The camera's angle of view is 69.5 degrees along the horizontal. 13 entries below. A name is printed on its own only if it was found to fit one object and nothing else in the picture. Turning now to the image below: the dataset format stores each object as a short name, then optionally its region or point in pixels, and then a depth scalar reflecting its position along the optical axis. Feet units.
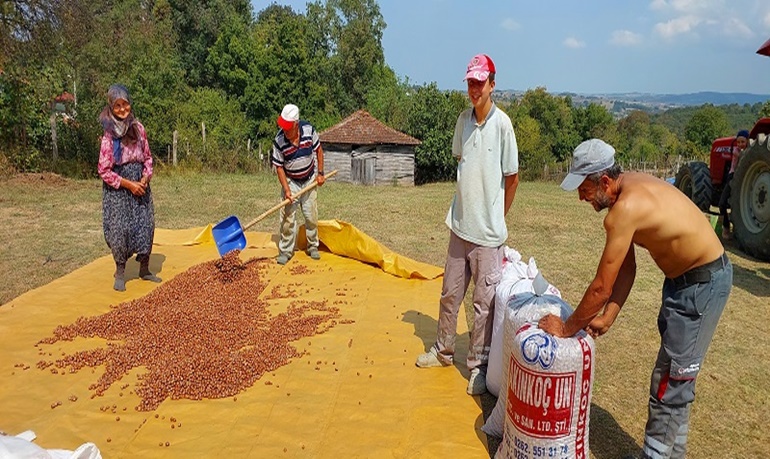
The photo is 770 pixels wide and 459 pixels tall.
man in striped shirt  17.13
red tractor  20.49
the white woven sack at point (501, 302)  9.59
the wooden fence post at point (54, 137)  38.96
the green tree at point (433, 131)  66.03
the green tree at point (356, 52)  103.04
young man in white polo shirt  9.91
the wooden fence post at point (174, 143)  47.74
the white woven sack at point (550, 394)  7.07
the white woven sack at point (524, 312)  7.83
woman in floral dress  14.03
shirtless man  7.00
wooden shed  54.95
